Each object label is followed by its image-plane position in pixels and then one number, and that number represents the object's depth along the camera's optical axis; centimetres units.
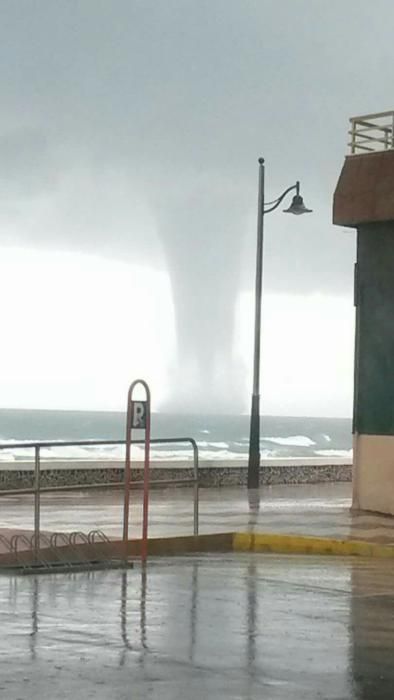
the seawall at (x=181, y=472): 2791
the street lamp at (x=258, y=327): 3172
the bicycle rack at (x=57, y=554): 1434
